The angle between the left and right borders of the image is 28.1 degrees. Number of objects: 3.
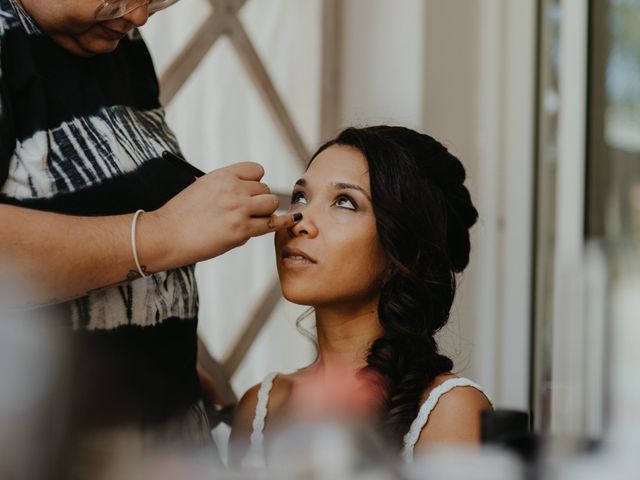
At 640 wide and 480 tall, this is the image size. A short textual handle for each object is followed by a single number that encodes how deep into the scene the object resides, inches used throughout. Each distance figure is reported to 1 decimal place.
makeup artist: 44.6
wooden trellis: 79.2
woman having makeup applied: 56.2
